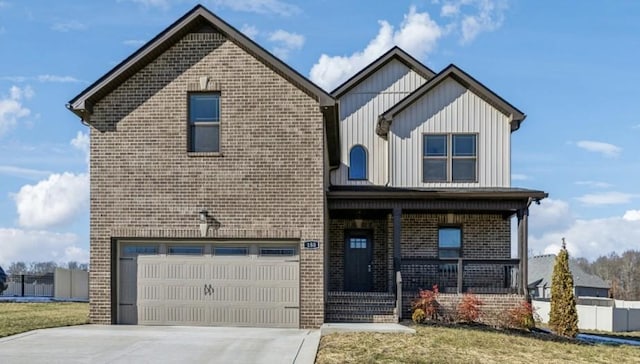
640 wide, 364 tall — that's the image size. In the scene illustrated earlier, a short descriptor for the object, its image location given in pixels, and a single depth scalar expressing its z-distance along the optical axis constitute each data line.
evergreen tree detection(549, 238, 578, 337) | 18.17
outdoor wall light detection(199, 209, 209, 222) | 15.81
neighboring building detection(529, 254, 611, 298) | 46.62
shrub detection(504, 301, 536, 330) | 17.66
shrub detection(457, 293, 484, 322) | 17.56
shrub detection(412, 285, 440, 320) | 17.69
